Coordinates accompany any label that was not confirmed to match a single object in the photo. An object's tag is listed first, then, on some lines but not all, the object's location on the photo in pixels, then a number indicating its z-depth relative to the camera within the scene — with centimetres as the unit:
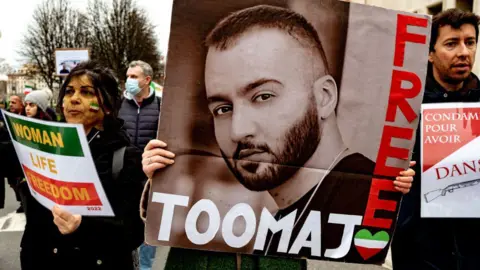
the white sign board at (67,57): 1330
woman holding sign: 211
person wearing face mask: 541
